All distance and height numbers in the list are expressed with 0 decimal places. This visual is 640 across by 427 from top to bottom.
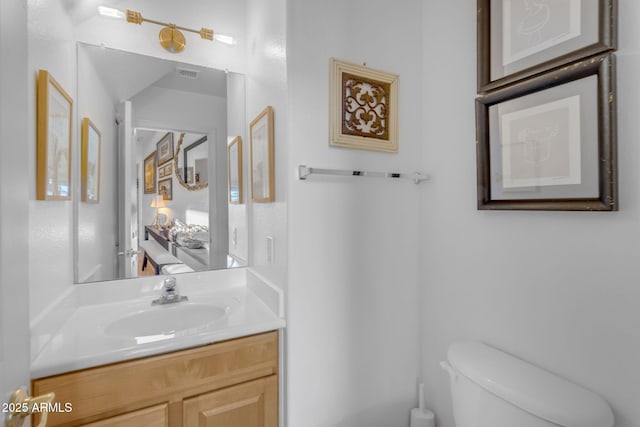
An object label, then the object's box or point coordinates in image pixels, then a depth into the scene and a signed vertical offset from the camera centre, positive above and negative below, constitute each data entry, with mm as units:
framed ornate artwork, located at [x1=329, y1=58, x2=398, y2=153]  1281 +457
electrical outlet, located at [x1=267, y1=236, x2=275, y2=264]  1372 -168
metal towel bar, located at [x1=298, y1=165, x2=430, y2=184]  1198 +167
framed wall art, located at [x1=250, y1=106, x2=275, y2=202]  1348 +269
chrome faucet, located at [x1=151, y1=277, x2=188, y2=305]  1434 -374
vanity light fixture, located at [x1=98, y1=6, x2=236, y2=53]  1454 +930
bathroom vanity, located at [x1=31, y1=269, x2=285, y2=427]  954 -493
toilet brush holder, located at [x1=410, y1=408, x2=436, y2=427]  1371 -902
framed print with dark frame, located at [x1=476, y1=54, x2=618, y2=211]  852 +228
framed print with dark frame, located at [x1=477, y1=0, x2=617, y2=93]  861 +559
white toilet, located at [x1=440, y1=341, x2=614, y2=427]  808 -510
